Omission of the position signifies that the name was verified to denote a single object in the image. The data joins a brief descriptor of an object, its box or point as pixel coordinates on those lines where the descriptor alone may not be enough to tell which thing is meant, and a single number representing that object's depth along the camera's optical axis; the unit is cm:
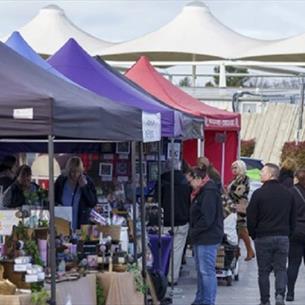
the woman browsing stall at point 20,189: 1460
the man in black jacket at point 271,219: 1390
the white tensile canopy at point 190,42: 7331
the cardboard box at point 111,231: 1233
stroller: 1742
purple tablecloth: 1515
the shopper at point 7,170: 1668
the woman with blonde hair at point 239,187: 2029
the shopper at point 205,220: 1350
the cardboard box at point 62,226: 1164
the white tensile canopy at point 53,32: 7493
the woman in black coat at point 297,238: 1513
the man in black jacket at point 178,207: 1649
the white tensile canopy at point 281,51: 7303
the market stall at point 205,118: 2175
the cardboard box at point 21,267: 983
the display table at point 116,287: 1112
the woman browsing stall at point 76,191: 1520
